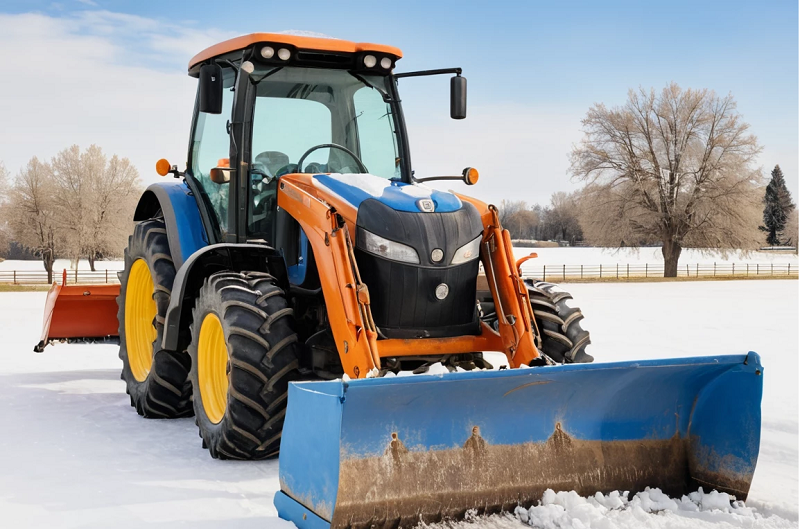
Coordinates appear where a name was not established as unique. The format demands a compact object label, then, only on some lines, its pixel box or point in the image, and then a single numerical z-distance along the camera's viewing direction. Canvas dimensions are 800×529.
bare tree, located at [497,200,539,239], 93.12
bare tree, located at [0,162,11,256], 41.41
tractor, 3.91
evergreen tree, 80.88
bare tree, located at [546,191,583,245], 85.90
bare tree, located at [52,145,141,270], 40.00
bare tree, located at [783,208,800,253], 67.68
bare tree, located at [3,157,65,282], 40.66
